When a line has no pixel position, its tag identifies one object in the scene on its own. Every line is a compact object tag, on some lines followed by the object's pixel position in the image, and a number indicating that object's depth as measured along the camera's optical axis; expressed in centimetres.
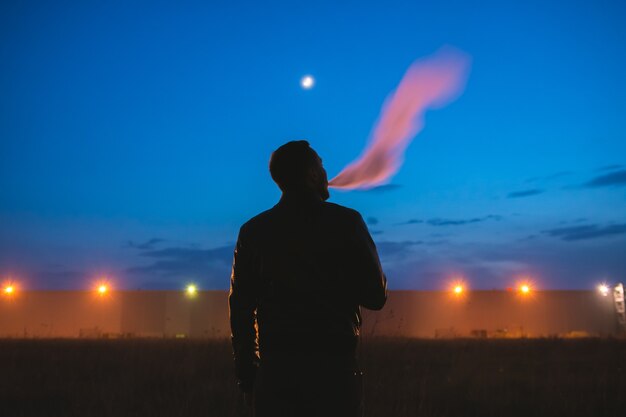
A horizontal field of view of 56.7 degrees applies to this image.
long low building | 3456
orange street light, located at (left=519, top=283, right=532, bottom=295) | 3569
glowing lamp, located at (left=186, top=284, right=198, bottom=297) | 3588
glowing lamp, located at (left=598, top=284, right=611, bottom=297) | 3603
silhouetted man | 237
